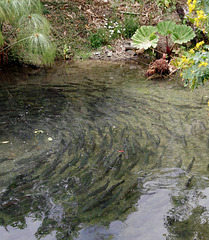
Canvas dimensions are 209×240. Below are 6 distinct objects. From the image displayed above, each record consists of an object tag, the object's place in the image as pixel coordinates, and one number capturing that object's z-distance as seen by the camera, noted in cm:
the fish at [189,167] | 328
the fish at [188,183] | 302
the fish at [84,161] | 330
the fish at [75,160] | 334
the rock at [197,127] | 423
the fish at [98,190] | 275
